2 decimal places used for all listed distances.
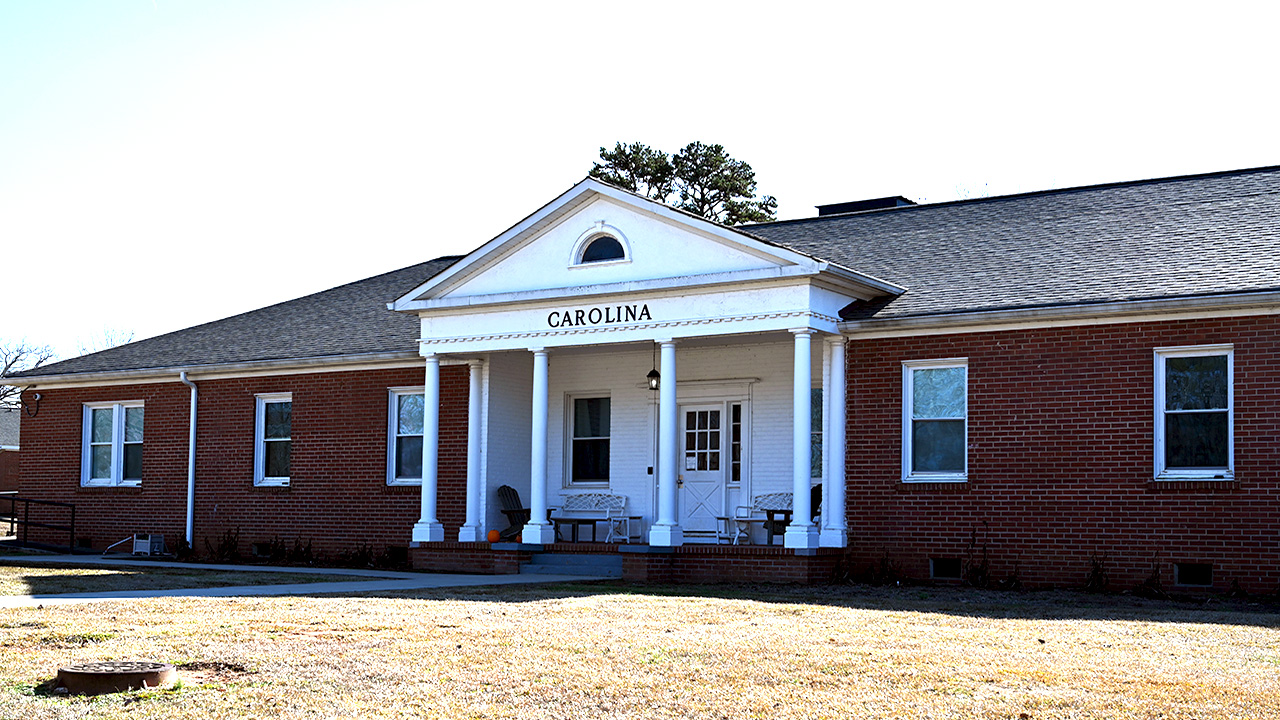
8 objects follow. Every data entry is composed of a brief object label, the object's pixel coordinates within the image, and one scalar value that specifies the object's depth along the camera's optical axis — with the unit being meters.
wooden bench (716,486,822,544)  20.09
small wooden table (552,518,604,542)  21.72
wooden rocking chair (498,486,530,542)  22.38
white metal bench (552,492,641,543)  21.86
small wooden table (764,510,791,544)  19.81
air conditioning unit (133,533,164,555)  24.84
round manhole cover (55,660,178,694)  7.97
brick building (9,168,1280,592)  16.89
